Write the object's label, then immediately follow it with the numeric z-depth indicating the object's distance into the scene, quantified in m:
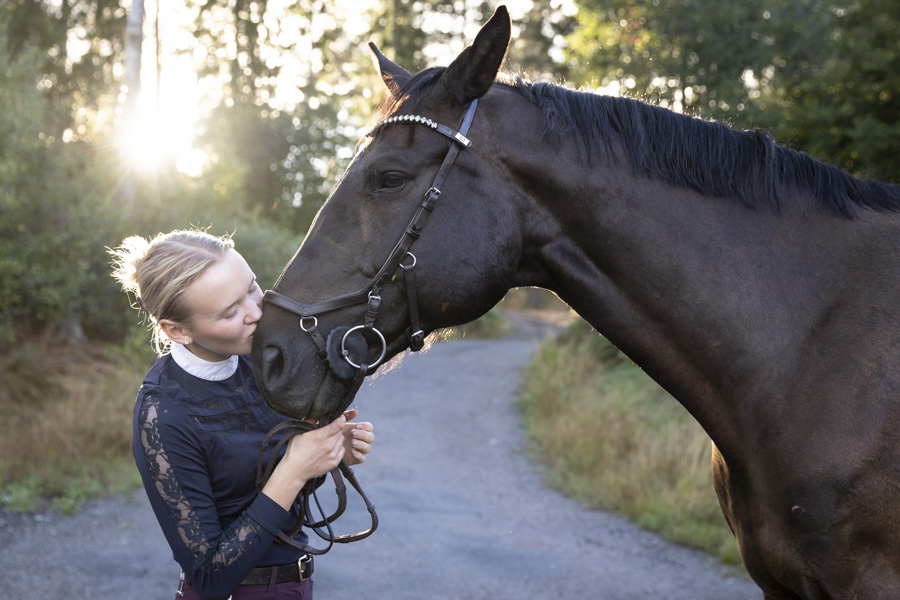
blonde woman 1.82
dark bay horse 1.87
